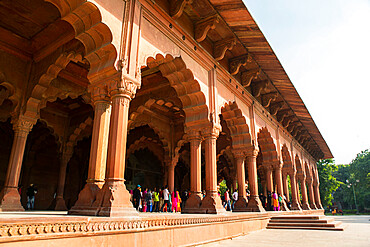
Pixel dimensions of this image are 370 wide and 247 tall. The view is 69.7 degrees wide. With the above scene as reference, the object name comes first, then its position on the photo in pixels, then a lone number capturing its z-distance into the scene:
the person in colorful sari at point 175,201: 11.16
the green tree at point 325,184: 31.53
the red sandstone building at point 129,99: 5.13
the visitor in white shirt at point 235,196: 12.16
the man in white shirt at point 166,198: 11.14
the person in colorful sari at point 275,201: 12.91
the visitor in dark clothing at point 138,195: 10.64
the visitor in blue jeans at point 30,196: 11.32
